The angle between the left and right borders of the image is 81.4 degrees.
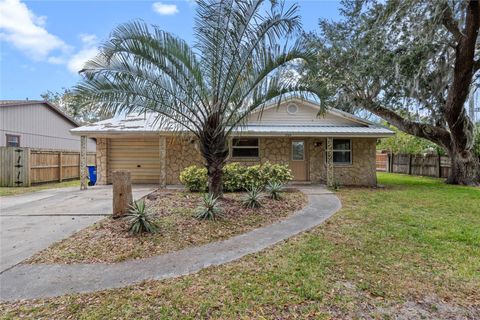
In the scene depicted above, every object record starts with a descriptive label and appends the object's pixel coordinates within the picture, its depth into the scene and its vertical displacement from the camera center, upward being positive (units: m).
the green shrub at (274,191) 8.88 -0.90
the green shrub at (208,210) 6.39 -1.09
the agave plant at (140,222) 5.35 -1.14
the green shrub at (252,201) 7.57 -1.03
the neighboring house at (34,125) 16.38 +2.52
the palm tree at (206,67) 6.01 +2.20
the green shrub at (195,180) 10.81 -0.66
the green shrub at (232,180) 10.98 -0.67
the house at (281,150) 13.34 +0.63
